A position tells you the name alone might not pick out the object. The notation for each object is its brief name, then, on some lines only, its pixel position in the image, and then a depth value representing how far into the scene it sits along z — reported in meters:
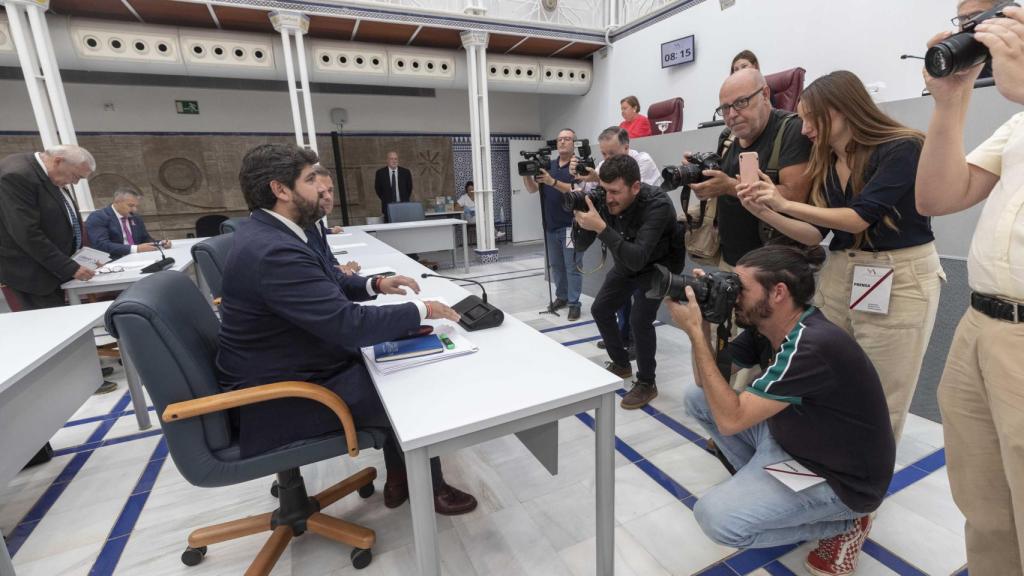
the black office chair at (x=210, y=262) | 2.12
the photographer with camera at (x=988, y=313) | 0.84
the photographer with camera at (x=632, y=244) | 2.28
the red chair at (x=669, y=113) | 4.86
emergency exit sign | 6.52
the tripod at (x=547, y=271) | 3.93
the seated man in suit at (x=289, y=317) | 1.26
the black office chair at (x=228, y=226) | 3.04
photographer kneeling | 1.17
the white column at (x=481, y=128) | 5.97
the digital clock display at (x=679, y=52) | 5.33
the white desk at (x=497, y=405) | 1.05
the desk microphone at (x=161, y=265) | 2.98
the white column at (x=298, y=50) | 5.03
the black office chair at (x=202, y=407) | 1.15
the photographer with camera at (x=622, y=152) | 3.04
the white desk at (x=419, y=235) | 5.65
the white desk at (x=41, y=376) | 1.45
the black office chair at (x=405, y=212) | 6.26
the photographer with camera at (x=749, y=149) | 1.67
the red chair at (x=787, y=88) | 3.81
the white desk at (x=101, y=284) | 2.69
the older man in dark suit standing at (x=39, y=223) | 2.54
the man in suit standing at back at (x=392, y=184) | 6.80
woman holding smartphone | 1.38
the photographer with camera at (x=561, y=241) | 3.88
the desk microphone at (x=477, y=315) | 1.63
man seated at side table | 3.67
